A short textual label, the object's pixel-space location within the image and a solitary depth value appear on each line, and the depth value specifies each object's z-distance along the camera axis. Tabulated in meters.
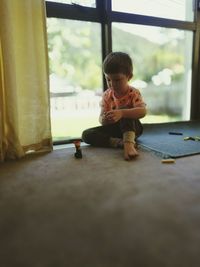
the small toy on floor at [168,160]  1.20
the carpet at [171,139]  1.35
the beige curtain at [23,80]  1.24
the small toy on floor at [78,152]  1.32
